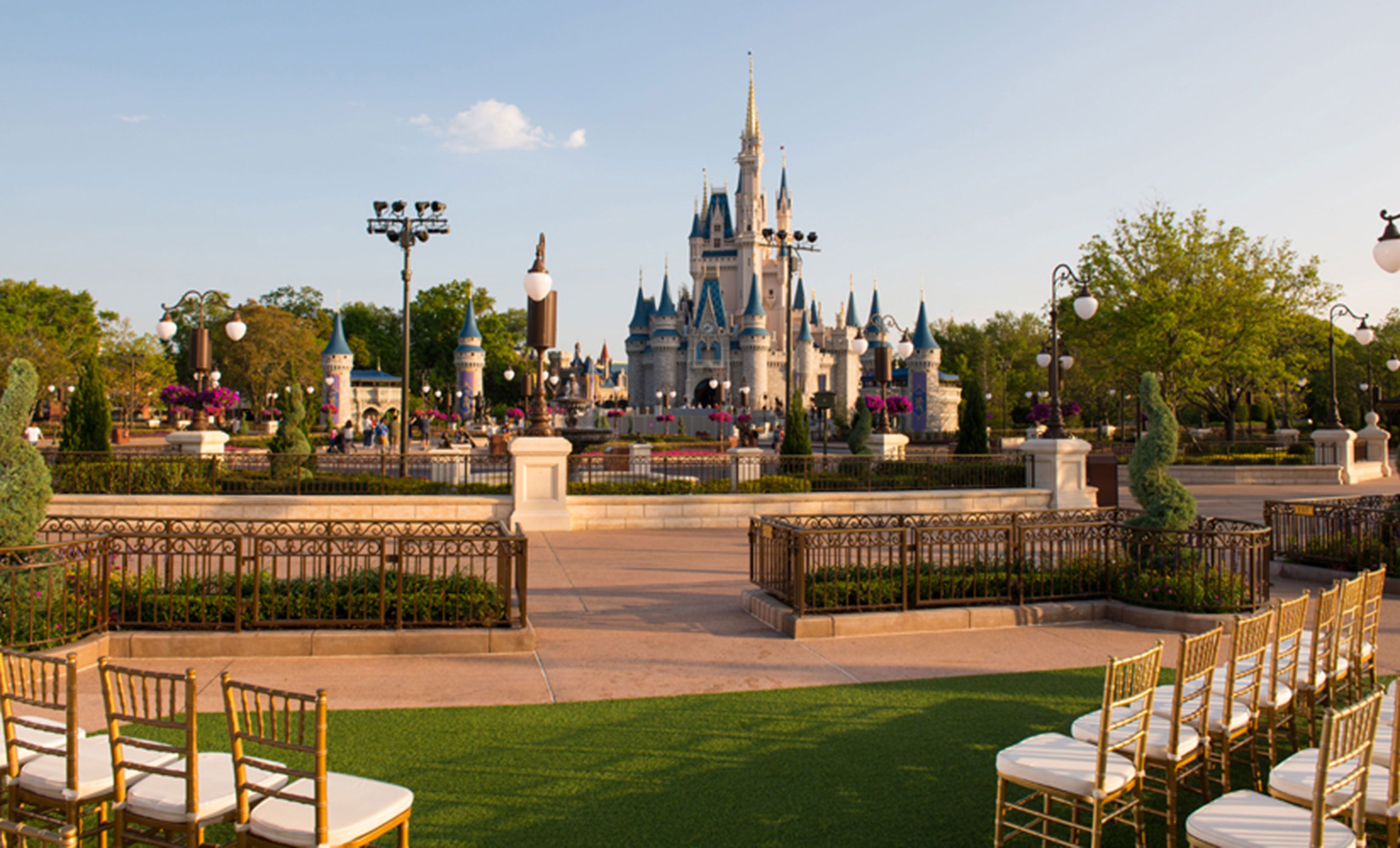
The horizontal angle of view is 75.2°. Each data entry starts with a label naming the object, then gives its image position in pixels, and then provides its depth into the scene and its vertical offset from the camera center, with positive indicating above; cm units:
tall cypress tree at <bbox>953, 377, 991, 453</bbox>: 2264 +19
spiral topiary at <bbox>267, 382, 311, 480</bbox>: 1942 -6
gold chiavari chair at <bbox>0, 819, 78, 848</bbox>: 334 -152
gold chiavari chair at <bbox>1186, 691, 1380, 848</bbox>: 312 -142
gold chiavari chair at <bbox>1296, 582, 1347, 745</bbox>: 516 -140
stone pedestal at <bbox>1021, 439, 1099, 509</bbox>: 1859 -85
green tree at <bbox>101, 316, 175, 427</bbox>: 6003 +435
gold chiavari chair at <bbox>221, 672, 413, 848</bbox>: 320 -139
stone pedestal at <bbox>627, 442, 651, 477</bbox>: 1736 -65
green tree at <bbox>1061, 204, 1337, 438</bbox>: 3328 +458
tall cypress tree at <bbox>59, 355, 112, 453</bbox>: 1852 +15
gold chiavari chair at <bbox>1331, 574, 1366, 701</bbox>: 566 -134
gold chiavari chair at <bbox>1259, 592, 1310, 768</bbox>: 484 -140
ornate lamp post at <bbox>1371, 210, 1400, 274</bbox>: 951 +189
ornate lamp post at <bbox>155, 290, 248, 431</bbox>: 1919 +189
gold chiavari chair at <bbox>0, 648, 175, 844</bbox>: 351 -138
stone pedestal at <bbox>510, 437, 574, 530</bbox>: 1549 -90
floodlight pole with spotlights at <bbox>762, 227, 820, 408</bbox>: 2442 +514
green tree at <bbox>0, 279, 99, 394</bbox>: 5053 +671
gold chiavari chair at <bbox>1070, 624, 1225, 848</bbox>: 414 -146
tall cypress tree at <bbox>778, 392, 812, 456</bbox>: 2214 -7
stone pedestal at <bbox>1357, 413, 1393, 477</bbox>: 3212 -40
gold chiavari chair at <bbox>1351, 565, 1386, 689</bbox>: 617 -142
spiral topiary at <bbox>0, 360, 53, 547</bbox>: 680 -29
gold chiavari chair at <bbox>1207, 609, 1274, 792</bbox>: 458 -142
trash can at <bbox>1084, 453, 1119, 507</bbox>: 1914 -95
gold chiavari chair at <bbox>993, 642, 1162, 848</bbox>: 377 -145
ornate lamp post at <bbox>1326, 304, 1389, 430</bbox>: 2353 +244
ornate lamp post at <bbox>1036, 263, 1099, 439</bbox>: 1691 +197
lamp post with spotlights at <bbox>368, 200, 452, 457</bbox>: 2159 +502
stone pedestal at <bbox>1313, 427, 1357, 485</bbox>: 2872 -65
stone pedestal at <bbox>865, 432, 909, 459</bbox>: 2300 -35
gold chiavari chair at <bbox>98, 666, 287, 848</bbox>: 335 -139
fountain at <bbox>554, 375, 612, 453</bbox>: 2284 -6
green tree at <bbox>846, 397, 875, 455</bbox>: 2322 -10
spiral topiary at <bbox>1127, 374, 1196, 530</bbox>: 898 -48
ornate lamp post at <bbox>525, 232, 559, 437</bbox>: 1423 +179
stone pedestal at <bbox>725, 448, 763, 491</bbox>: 1853 -68
